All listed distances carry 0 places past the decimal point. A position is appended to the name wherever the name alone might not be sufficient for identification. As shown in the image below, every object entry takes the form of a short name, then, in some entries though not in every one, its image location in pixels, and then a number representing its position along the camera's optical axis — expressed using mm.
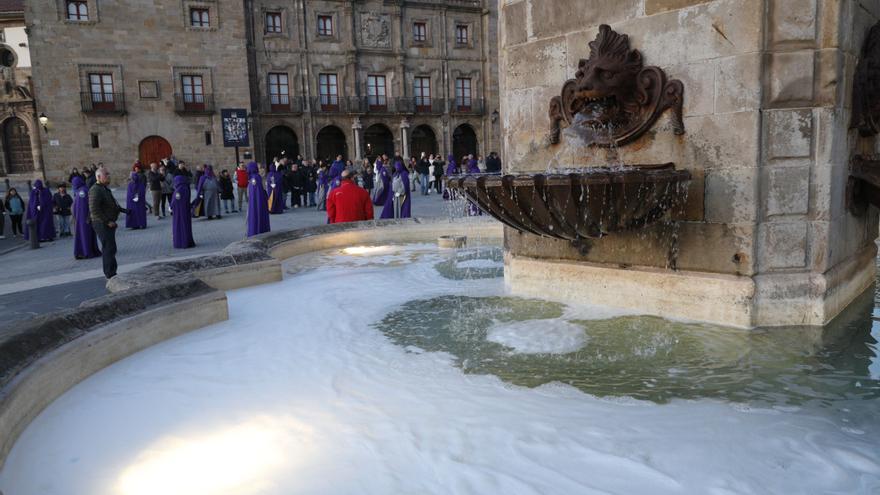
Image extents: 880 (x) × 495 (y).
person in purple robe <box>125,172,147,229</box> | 14992
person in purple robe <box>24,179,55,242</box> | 13828
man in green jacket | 7730
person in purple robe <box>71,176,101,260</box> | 11016
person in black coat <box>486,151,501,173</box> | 22492
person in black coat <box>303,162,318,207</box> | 20858
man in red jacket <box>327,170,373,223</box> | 9266
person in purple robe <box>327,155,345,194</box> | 19312
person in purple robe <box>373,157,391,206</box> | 16891
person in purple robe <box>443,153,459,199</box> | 23812
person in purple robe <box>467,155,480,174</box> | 21773
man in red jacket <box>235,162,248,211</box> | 19688
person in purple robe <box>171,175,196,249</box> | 11352
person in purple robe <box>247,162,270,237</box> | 11594
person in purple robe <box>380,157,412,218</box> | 13305
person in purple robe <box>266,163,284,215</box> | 17281
